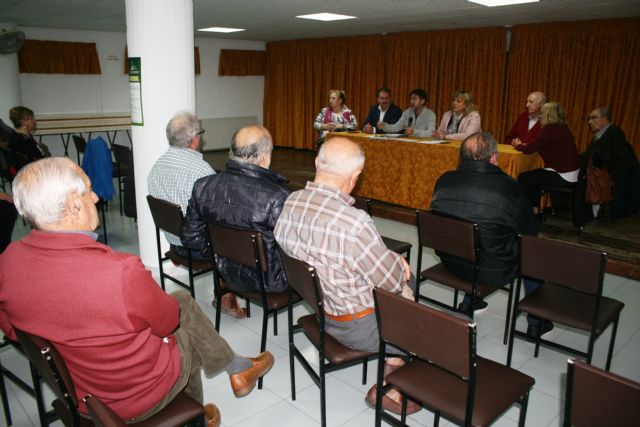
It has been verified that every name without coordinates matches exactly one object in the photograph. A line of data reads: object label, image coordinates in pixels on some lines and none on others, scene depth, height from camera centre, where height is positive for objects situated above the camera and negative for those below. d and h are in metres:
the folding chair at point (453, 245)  2.59 -0.75
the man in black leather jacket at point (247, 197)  2.53 -0.49
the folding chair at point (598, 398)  1.16 -0.71
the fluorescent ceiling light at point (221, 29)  8.60 +1.36
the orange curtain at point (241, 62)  10.84 +0.98
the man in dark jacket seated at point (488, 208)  2.66 -0.53
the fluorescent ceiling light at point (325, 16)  6.81 +1.31
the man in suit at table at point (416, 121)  5.96 -0.13
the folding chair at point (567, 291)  2.19 -0.87
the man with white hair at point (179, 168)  3.07 -0.41
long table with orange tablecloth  5.00 -0.60
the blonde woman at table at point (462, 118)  5.46 -0.07
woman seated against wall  4.59 -0.38
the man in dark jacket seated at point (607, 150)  4.80 -0.34
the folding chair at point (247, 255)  2.36 -0.76
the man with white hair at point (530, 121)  5.15 -0.09
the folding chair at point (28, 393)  1.77 -1.24
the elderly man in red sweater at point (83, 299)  1.32 -0.54
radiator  10.78 -0.60
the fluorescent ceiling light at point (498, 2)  5.36 +1.24
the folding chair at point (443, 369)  1.50 -0.96
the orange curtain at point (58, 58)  8.31 +0.75
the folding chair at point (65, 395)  1.34 -0.85
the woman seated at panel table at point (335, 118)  6.58 -0.14
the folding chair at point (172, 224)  2.84 -0.73
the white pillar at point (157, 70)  3.53 +0.25
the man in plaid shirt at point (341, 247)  1.89 -0.56
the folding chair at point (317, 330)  1.91 -0.98
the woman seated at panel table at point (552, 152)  4.70 -0.38
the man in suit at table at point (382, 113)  6.33 -0.05
